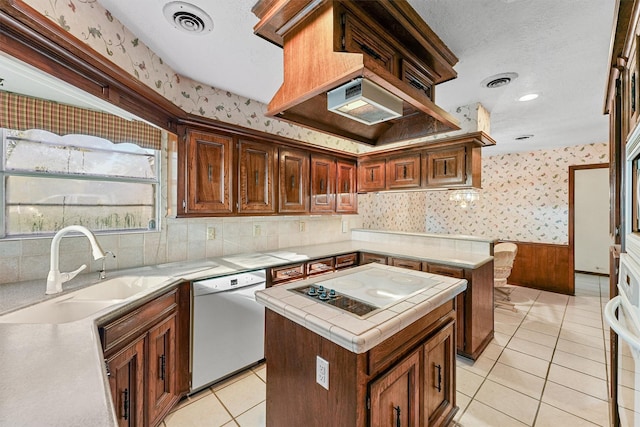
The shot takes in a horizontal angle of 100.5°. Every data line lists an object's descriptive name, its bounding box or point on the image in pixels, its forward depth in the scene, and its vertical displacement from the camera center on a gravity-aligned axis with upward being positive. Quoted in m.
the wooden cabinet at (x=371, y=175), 3.62 +0.56
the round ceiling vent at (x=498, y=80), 2.27 +1.20
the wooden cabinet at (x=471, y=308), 2.47 -0.89
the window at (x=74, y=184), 1.78 +0.24
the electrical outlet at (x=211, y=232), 2.69 -0.18
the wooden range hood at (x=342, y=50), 1.23 +0.90
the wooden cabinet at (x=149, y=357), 1.41 -0.88
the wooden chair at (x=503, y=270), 3.81 -0.80
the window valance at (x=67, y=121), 1.61 +0.65
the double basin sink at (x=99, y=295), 1.33 -0.49
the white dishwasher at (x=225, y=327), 2.02 -0.91
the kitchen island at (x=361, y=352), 1.14 -0.68
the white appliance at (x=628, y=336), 0.87 -0.40
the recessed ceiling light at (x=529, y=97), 2.65 +1.21
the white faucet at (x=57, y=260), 1.51 -0.26
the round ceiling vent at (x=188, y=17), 1.53 +1.20
